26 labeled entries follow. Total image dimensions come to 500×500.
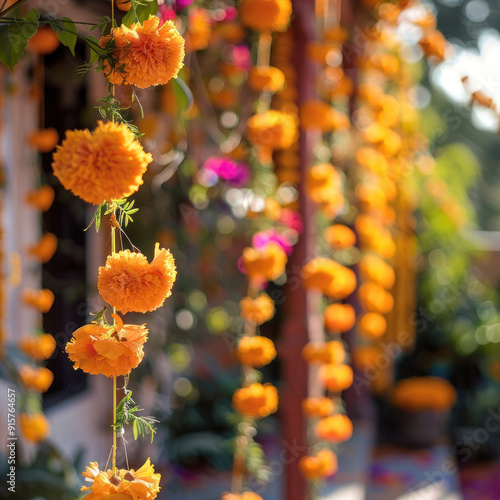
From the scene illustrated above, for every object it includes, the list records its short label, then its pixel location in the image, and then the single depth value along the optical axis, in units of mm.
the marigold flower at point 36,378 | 2071
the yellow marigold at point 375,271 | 3462
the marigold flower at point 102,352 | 1131
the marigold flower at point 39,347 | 2150
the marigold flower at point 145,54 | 1146
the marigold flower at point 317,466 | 2292
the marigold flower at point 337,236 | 2666
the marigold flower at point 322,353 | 2387
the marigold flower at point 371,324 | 3345
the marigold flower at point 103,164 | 1125
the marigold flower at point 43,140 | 2276
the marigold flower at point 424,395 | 5053
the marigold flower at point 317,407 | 2364
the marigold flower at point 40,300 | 2187
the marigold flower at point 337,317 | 2653
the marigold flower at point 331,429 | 2440
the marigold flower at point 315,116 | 2396
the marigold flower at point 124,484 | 1138
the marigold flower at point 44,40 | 2316
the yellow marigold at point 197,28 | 2075
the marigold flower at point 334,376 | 2570
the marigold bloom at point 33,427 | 2033
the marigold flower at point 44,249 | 2276
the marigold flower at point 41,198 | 2276
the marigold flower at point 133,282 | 1137
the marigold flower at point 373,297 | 3395
